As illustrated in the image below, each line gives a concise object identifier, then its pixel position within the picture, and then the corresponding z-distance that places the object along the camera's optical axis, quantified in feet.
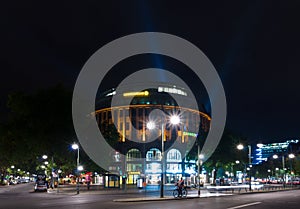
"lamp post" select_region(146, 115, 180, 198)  133.20
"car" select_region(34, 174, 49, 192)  205.59
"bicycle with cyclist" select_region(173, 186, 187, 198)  130.26
